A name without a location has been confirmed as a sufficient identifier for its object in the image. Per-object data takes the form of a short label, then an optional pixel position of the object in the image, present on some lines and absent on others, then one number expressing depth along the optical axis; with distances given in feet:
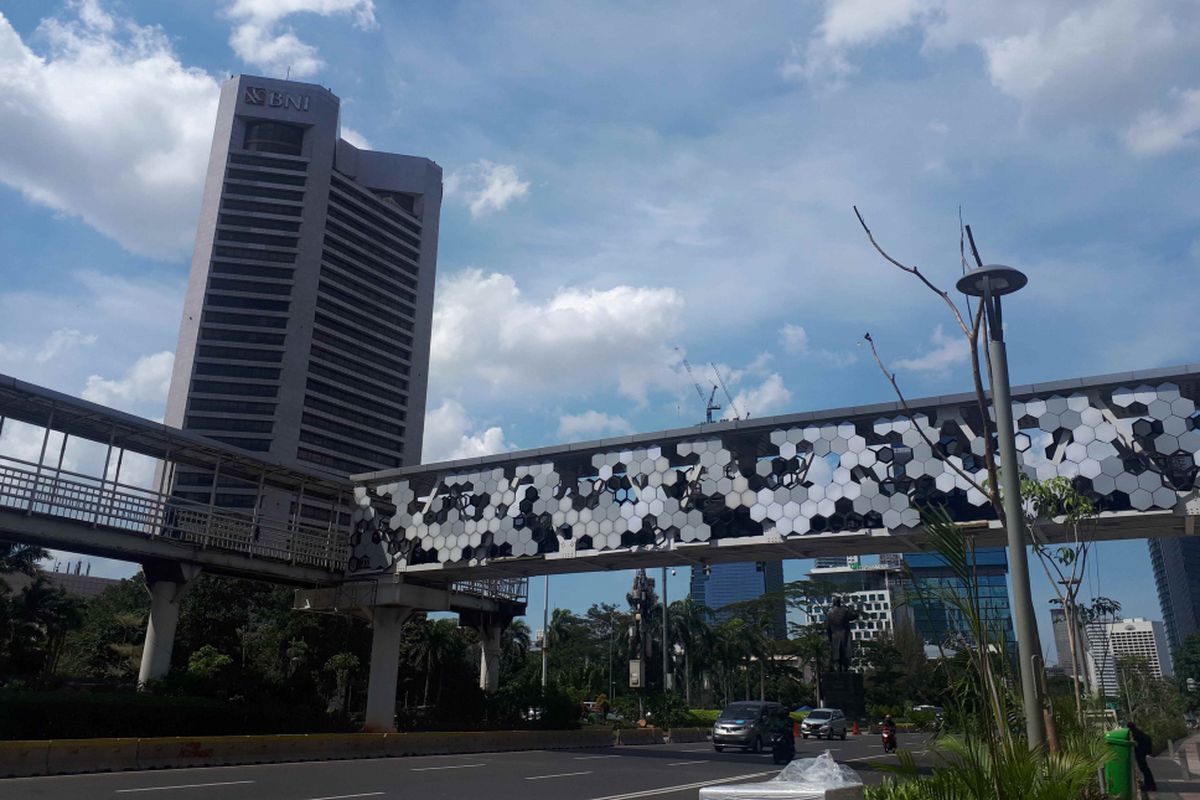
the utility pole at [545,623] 199.82
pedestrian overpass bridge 65.31
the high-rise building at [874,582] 485.56
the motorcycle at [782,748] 76.38
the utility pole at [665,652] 150.74
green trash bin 36.60
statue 155.43
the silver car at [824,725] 126.82
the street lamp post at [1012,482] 27.78
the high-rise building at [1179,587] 410.10
